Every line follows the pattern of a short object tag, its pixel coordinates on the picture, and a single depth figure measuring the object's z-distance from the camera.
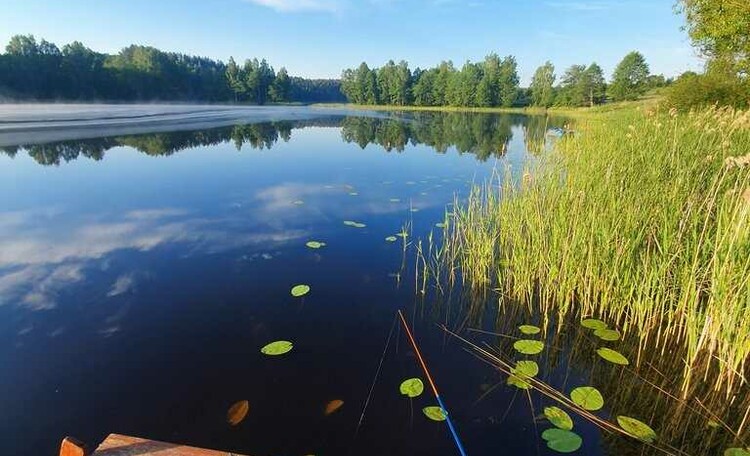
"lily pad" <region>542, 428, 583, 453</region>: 2.12
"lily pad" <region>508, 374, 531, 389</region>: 2.63
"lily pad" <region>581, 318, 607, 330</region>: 3.34
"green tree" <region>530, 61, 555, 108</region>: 57.05
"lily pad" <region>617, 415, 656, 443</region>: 2.16
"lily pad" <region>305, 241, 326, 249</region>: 5.26
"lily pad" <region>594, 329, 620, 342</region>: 3.18
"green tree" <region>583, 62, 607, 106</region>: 57.41
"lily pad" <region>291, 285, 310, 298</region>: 3.94
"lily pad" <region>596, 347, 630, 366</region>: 2.87
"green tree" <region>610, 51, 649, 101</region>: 52.00
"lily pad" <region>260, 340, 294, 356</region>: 2.96
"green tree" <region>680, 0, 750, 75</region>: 11.65
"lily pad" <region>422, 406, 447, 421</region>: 2.34
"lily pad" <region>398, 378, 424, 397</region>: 2.54
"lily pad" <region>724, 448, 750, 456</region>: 2.02
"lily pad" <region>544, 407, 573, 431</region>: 2.28
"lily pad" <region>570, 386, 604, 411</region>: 2.43
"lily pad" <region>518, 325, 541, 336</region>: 3.33
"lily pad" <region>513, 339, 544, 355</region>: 3.04
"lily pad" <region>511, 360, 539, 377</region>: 2.76
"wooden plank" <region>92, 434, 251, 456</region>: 1.66
